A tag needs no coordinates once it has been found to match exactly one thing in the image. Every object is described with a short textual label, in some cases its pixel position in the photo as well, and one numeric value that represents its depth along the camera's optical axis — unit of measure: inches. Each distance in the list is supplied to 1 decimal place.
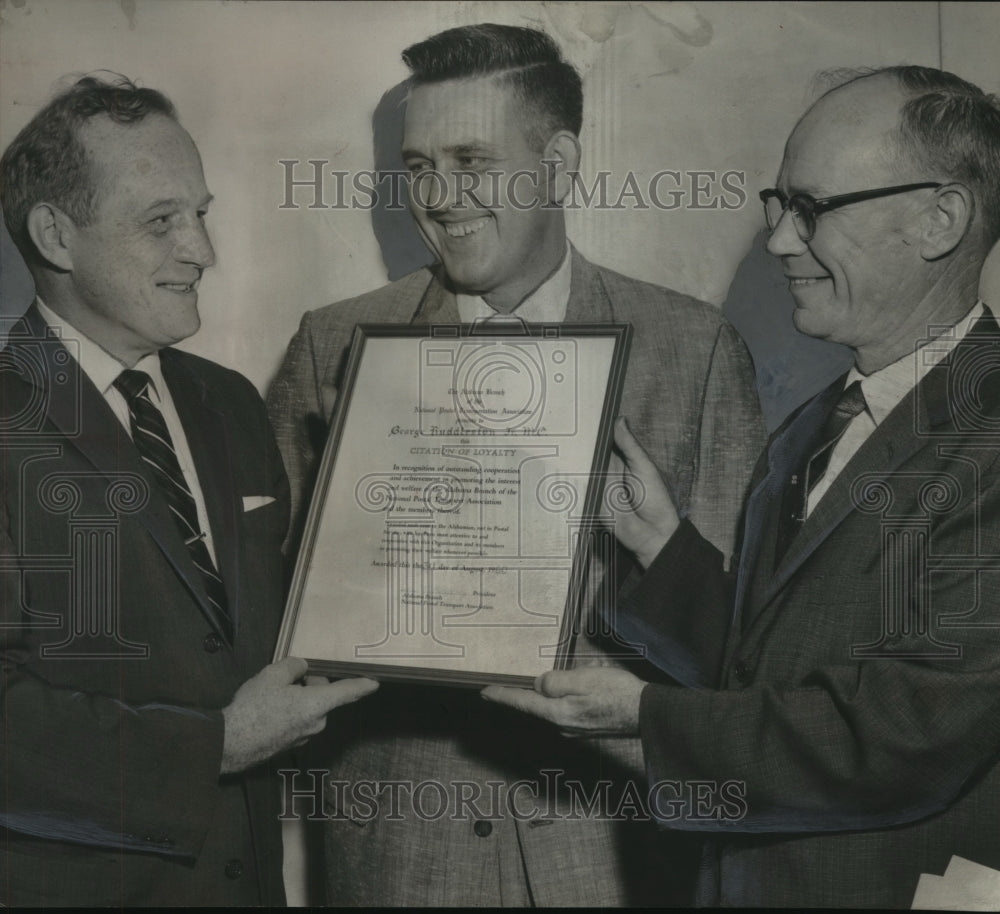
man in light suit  111.7
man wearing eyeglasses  104.4
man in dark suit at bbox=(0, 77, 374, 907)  108.3
